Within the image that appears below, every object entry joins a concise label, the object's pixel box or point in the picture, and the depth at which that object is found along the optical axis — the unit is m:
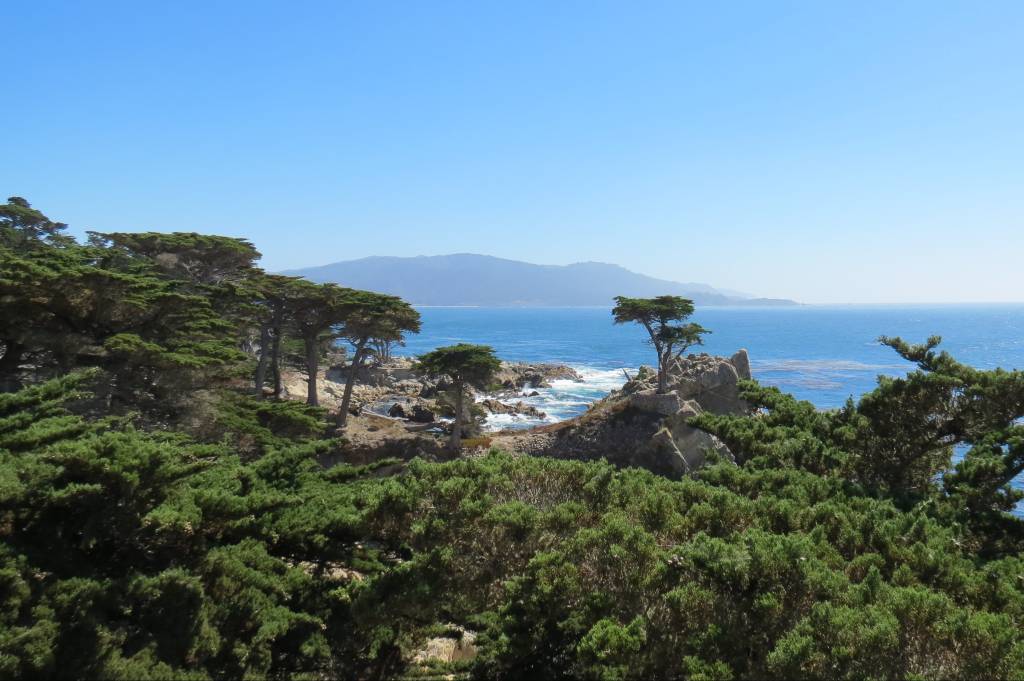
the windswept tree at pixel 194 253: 25.06
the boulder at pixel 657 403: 24.30
